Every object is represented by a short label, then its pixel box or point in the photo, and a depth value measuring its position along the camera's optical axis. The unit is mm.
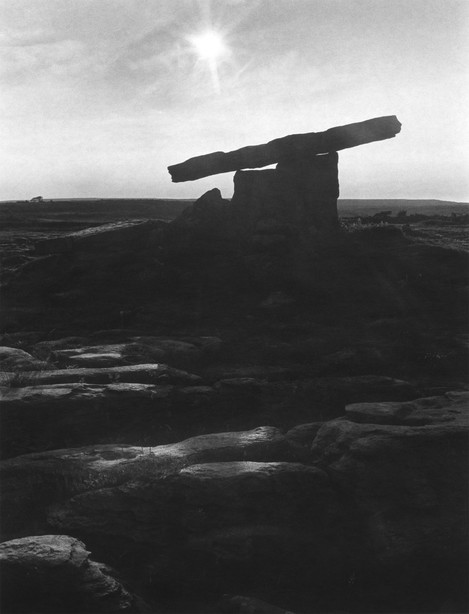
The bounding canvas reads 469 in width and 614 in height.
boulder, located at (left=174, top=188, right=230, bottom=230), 22000
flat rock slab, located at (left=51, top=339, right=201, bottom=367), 13969
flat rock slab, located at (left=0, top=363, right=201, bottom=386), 12805
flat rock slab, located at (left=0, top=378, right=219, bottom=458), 11672
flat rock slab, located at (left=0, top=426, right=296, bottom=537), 10016
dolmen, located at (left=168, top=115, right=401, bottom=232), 21578
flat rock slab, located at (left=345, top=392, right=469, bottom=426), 10844
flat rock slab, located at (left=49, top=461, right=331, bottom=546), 9391
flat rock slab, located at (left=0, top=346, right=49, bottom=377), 13688
